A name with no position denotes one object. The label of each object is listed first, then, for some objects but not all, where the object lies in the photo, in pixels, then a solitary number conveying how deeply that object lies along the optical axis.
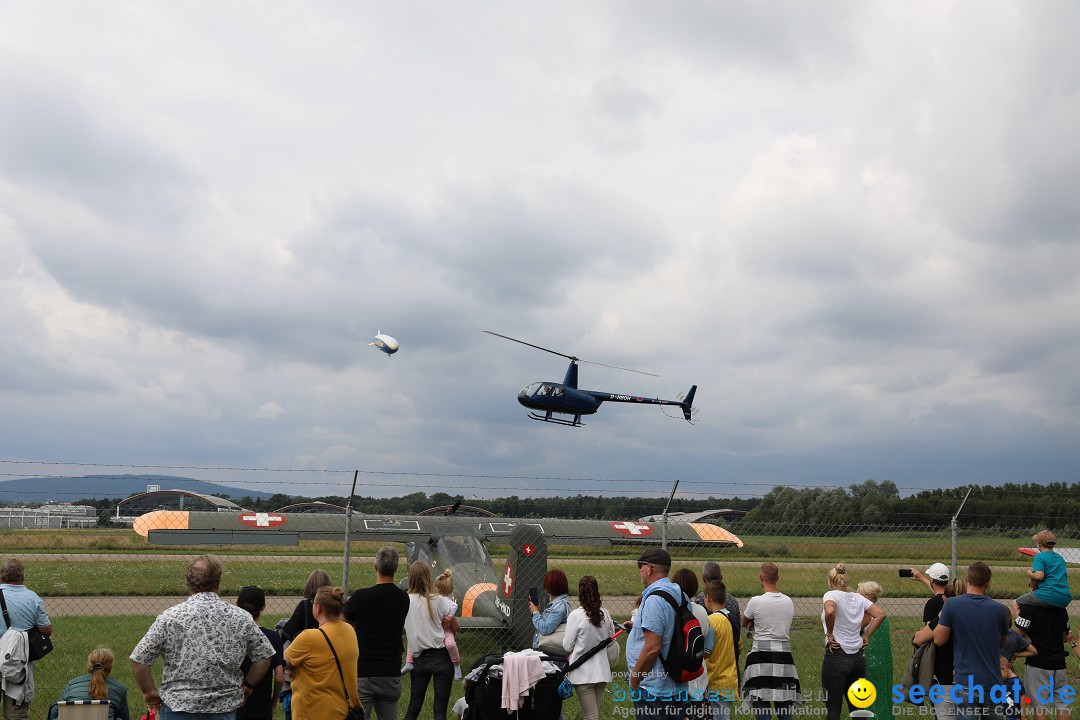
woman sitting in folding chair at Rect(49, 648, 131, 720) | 5.13
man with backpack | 5.17
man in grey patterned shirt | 4.29
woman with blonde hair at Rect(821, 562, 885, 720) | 6.60
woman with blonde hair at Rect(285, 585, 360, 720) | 4.91
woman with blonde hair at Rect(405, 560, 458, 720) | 6.69
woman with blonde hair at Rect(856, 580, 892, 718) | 7.02
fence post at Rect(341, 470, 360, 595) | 8.80
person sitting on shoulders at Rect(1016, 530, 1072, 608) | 6.76
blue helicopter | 30.59
